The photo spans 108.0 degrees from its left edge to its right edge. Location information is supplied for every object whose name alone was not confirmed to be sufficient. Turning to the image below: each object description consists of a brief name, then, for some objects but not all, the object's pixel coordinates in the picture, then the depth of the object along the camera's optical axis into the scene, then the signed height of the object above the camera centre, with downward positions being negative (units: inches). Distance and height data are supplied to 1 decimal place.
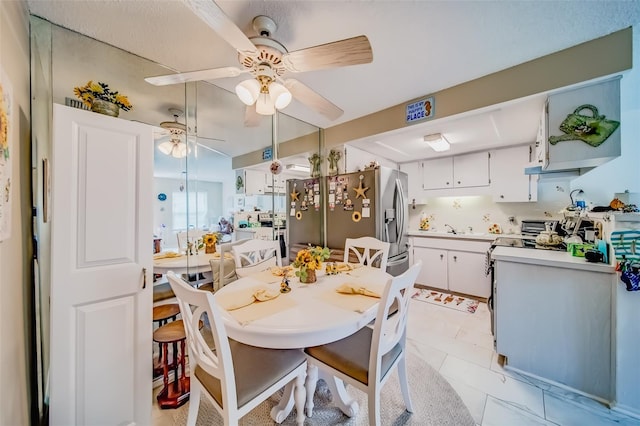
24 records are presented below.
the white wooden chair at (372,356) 44.3 -31.1
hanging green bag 63.2 +23.5
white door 44.9 -12.1
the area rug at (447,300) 120.8 -49.9
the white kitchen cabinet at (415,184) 163.5 +19.3
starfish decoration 114.0 +10.0
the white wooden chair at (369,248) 89.4 -15.1
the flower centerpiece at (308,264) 63.9 -14.5
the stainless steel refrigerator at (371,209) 111.3 +1.1
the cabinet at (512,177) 126.3 +19.0
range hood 89.3 +15.3
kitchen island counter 62.1 -31.5
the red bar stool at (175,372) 61.0 -44.3
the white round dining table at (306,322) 41.4 -20.6
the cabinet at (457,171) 139.9 +25.4
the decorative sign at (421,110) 89.1 +40.0
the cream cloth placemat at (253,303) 45.4 -20.1
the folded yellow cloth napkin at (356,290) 54.8 -19.1
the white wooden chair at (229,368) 38.7 -31.0
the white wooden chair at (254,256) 79.1 -16.6
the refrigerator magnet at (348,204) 119.5 +3.5
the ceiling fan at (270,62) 44.0 +32.2
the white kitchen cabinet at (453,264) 128.3 -31.3
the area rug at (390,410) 56.3 -51.0
